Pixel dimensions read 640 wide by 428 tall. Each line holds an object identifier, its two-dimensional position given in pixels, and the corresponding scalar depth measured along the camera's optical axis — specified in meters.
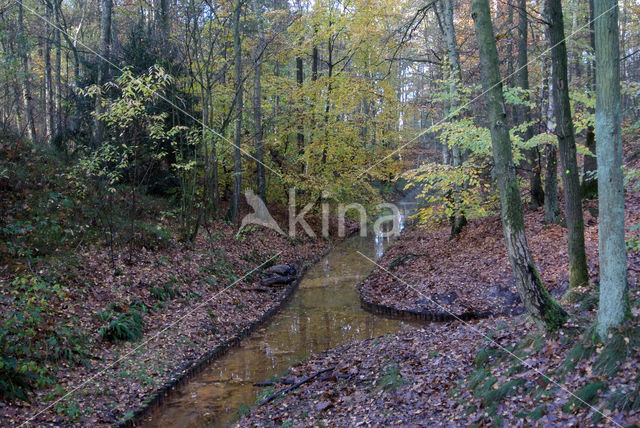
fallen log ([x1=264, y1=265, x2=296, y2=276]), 15.03
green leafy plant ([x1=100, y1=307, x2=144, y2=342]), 8.23
